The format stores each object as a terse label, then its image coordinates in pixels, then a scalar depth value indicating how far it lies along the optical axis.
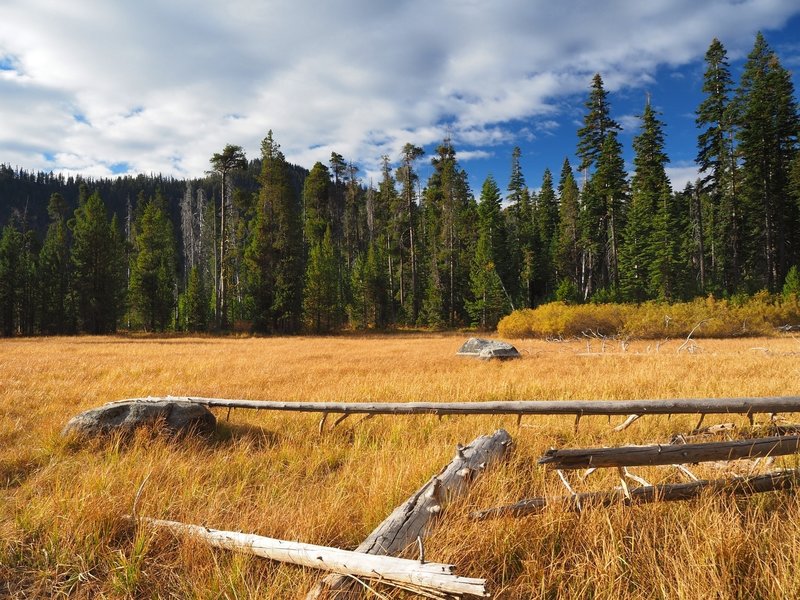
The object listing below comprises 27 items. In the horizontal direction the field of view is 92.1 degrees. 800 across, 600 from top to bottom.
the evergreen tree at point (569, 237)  40.84
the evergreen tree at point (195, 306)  38.94
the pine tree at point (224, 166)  31.34
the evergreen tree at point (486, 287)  34.91
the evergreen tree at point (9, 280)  36.94
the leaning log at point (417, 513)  2.12
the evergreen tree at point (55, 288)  38.34
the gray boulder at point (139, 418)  5.27
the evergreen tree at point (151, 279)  37.72
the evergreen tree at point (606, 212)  34.22
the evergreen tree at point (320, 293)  34.69
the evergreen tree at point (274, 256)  33.28
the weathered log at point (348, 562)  1.79
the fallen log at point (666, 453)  2.66
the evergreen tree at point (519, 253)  42.06
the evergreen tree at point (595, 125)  36.00
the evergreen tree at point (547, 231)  45.50
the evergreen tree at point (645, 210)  32.34
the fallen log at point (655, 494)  2.91
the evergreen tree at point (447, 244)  38.41
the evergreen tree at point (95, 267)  34.66
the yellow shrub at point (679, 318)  22.52
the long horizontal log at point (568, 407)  4.80
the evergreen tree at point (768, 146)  30.64
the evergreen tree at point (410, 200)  38.84
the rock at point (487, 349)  15.18
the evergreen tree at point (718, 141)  30.70
